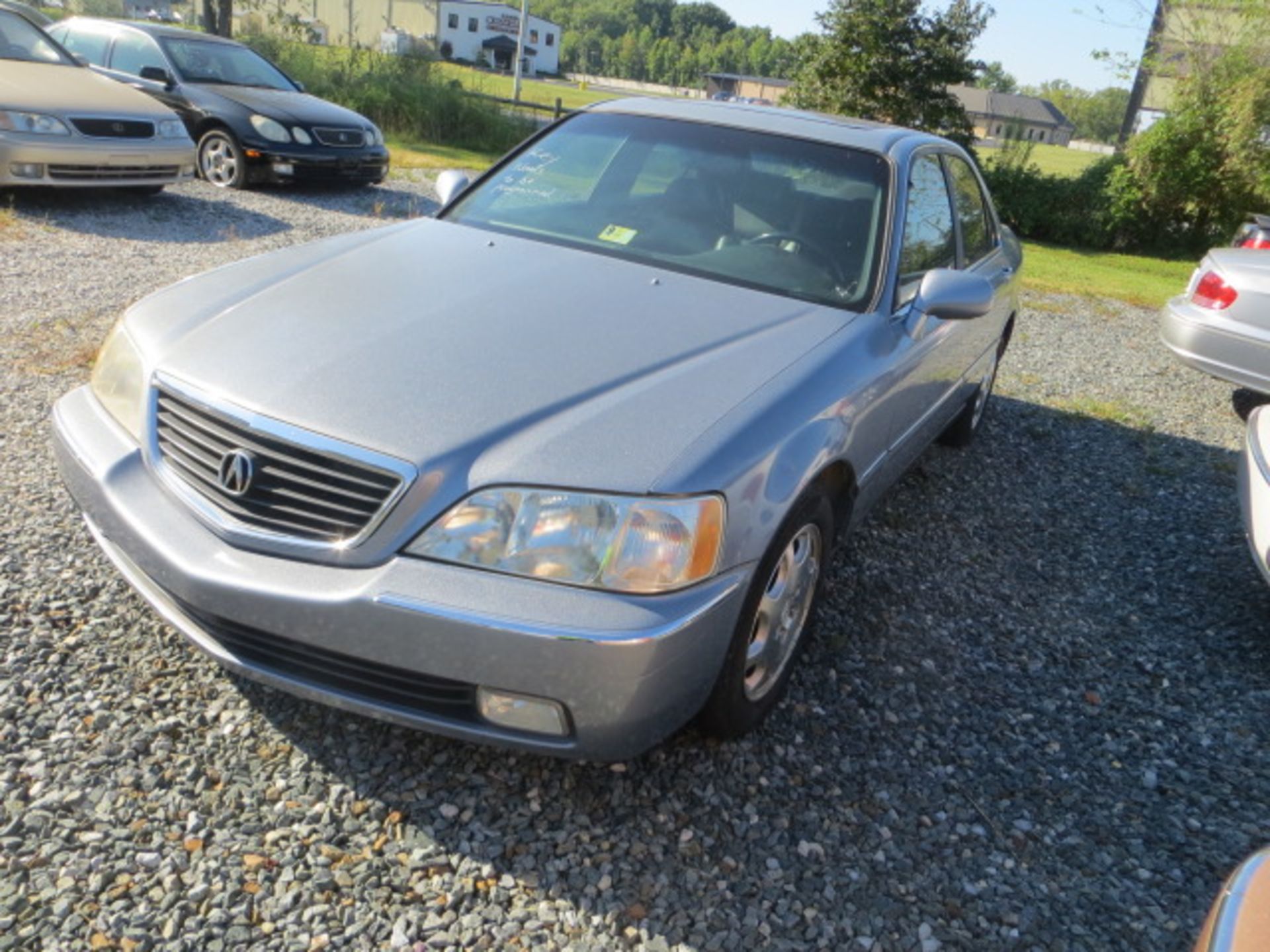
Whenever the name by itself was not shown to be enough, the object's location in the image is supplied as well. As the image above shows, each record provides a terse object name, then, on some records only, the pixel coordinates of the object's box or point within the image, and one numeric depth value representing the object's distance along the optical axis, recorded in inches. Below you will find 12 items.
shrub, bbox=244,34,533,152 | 664.4
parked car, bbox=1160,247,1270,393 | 235.9
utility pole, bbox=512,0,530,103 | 1251.7
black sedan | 384.2
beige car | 296.4
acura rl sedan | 82.9
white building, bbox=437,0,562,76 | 3521.2
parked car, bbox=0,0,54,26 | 336.5
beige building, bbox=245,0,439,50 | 2891.2
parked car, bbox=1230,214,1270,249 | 323.6
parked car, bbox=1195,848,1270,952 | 53.3
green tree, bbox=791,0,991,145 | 661.9
